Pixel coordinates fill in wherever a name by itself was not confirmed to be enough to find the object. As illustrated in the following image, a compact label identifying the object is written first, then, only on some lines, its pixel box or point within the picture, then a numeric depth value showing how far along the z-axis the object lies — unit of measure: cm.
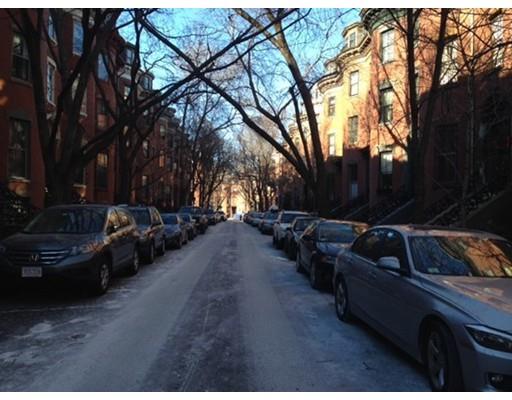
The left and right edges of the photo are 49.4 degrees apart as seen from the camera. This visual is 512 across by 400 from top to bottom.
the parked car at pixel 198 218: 3531
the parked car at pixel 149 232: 1515
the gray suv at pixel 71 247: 901
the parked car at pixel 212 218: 5656
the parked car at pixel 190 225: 2710
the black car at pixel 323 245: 1077
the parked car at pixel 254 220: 5284
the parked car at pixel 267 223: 3538
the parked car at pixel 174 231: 2069
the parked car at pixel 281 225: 2173
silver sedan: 429
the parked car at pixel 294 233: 1697
